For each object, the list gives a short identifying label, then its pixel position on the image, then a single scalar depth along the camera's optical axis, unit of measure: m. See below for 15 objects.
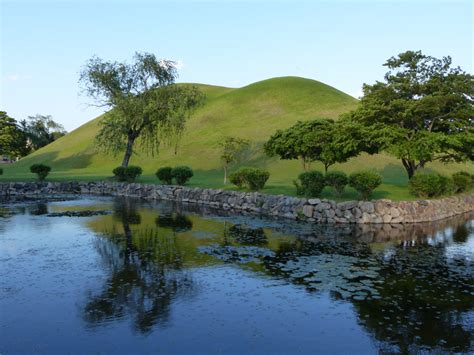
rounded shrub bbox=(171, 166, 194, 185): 43.81
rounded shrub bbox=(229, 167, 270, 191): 36.41
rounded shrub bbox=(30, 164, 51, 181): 51.41
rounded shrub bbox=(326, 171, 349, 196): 30.55
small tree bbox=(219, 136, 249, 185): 44.15
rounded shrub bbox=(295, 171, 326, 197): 31.02
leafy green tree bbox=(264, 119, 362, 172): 38.01
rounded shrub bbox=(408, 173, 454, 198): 30.83
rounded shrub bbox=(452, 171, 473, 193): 35.91
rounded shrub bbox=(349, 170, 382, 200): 29.14
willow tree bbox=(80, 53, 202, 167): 52.08
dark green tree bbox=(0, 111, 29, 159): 71.00
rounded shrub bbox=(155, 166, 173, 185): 45.44
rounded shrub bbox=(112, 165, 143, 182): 50.56
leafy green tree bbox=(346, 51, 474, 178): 33.19
